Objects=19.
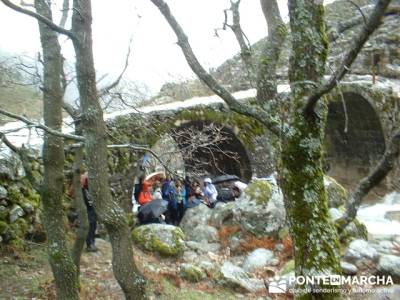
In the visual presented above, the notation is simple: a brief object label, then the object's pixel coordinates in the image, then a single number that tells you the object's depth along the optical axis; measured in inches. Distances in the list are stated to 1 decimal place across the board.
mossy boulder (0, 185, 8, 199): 270.3
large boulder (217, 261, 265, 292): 269.7
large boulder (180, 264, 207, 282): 281.0
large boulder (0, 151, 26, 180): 281.3
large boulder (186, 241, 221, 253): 348.8
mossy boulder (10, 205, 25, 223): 273.3
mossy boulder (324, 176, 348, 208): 390.0
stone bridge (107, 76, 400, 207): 414.3
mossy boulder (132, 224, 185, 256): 326.0
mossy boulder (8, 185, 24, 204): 279.5
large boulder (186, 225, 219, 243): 375.2
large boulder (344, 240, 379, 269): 264.1
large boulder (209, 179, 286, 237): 360.8
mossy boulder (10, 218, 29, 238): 270.8
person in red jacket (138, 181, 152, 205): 389.8
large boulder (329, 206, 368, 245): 323.5
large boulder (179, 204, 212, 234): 394.3
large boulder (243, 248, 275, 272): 315.6
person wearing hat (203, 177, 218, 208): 421.8
